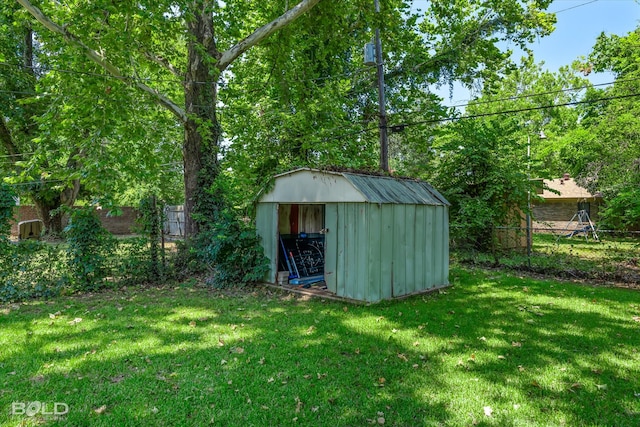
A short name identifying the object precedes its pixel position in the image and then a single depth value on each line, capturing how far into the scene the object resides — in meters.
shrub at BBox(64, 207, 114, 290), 6.90
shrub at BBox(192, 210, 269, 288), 7.52
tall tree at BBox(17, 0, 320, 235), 7.30
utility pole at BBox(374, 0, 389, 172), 10.35
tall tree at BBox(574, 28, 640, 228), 9.84
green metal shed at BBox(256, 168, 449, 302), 6.21
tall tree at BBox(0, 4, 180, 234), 7.57
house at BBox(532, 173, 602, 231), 19.64
